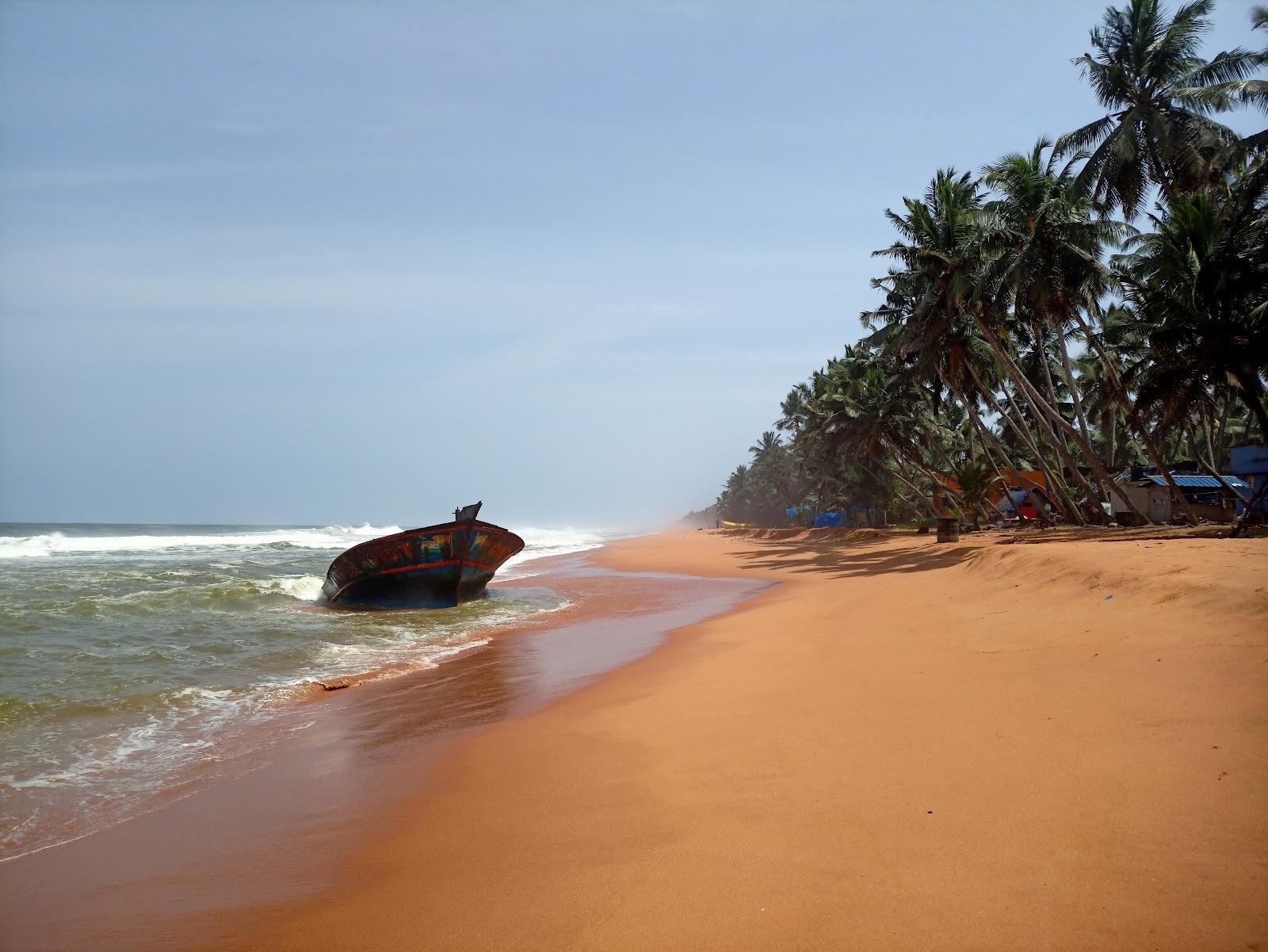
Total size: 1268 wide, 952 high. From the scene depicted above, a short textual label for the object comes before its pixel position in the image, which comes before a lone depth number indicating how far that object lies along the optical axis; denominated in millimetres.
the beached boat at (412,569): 18188
